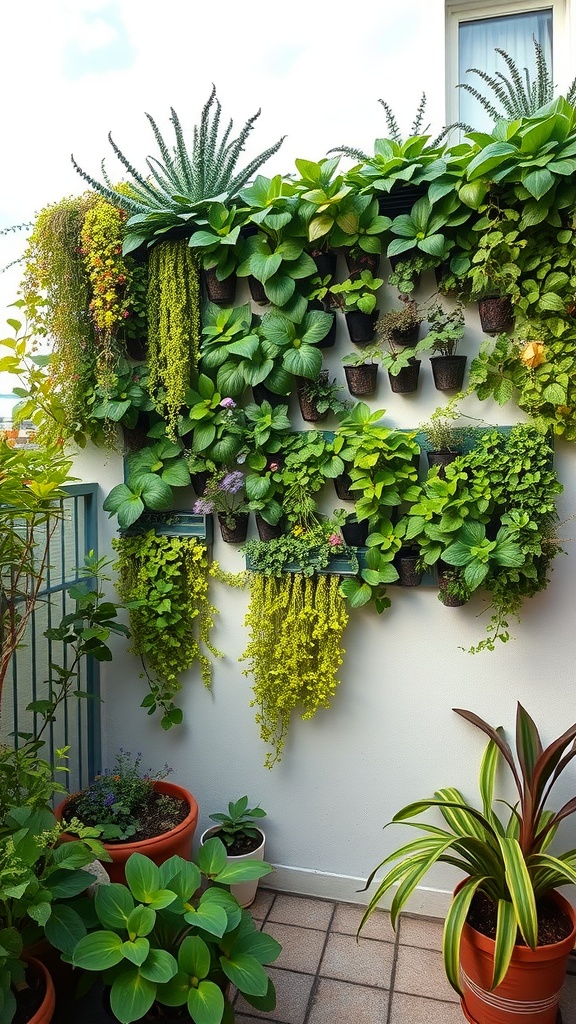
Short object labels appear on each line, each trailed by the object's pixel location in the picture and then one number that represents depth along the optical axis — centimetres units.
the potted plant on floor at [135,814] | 203
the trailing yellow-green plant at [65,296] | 231
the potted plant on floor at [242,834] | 235
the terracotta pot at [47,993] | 146
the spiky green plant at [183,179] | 222
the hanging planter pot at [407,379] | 215
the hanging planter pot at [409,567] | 220
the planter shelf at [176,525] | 245
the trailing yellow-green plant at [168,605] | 243
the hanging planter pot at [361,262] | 217
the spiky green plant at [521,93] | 204
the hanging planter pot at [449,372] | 211
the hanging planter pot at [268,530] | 234
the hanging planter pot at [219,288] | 233
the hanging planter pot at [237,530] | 239
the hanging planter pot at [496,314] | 203
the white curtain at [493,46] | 237
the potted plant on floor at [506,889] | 169
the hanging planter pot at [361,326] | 220
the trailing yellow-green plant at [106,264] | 228
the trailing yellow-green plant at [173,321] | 231
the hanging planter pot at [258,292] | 230
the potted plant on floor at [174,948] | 148
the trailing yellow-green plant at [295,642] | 228
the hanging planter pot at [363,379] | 221
